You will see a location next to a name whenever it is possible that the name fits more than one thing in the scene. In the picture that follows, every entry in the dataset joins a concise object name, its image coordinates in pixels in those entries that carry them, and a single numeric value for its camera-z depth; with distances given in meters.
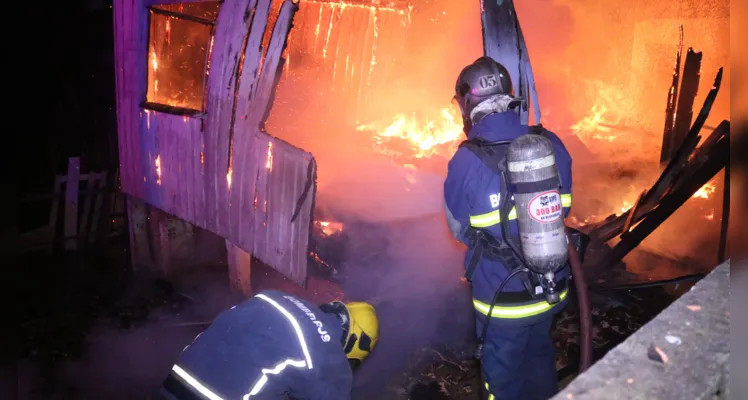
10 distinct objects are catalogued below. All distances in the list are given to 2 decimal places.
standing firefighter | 2.88
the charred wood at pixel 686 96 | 6.72
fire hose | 3.48
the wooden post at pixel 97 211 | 8.04
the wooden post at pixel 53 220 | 7.73
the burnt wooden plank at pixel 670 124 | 7.21
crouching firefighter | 2.26
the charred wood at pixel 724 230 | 4.88
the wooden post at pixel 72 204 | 7.68
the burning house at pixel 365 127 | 5.10
